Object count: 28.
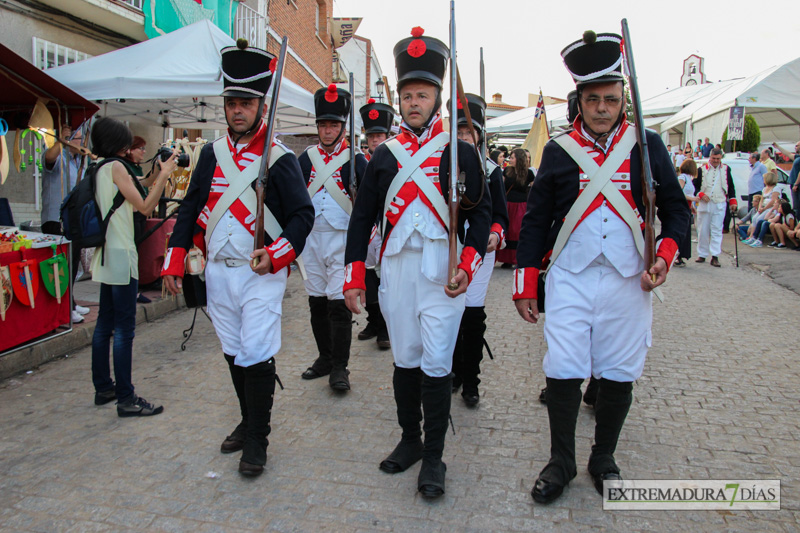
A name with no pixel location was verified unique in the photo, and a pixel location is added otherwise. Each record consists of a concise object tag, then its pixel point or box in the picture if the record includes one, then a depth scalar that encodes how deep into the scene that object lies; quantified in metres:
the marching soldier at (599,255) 2.91
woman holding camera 4.07
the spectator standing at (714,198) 11.00
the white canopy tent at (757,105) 17.78
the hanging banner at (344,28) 23.34
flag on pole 11.84
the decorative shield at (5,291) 4.83
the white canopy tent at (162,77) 7.34
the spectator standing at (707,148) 18.70
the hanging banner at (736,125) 16.36
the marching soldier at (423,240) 3.06
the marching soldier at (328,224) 4.78
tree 18.72
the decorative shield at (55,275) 5.36
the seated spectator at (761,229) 13.64
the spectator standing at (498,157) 11.95
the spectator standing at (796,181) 13.02
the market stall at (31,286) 4.92
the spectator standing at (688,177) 11.09
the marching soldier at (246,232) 3.27
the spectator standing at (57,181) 6.34
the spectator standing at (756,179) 15.20
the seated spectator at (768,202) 13.80
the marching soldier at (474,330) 4.28
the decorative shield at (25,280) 4.98
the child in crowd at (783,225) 13.20
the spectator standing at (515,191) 9.79
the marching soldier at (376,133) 5.90
